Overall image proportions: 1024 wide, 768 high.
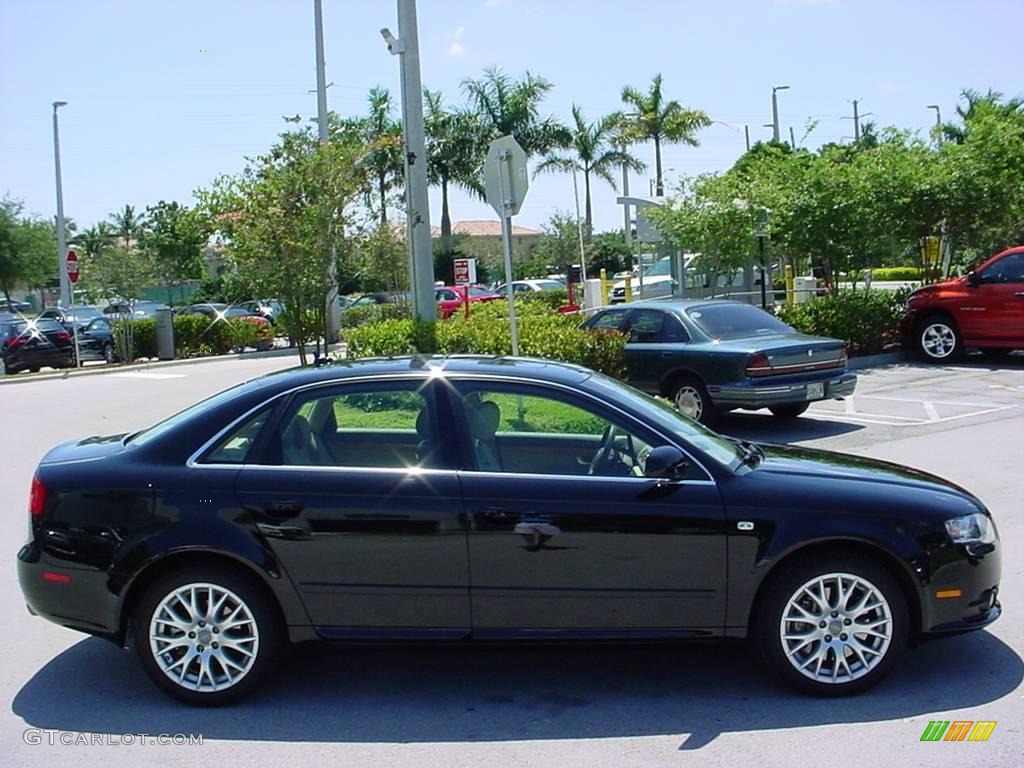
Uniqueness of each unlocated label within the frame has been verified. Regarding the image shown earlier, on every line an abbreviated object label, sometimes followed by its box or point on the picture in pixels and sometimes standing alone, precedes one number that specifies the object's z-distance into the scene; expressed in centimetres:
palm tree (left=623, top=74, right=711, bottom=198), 4969
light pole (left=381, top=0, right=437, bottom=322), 1521
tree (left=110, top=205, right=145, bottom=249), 8419
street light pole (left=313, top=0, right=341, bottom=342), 2653
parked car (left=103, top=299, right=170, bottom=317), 2909
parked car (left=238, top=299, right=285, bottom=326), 3325
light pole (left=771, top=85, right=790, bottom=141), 5138
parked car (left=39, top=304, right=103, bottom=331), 2812
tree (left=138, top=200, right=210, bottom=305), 5548
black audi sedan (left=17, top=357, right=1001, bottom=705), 480
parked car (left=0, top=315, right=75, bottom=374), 2611
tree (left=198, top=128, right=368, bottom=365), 1401
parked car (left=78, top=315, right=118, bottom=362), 2802
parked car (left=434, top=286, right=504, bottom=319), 3512
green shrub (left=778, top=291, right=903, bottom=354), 1778
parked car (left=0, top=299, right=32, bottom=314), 5063
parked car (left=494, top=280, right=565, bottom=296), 4085
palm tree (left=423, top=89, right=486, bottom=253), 4728
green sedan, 1187
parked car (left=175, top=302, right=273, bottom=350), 2998
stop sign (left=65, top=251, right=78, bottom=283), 2920
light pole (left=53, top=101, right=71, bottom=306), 3782
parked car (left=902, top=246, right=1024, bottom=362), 1675
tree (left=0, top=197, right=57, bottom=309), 5412
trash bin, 2809
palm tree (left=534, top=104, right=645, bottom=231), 5035
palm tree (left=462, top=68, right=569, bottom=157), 4681
